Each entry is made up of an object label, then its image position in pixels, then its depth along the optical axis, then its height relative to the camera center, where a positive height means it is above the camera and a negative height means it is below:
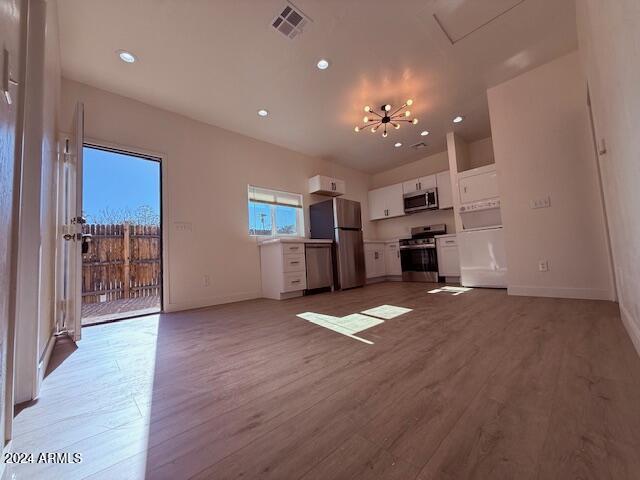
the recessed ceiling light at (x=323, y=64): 2.64 +2.01
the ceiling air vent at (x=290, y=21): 2.09 +2.01
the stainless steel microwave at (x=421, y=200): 5.03 +0.99
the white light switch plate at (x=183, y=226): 3.28 +0.49
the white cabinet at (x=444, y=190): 4.85 +1.10
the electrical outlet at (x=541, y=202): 2.84 +0.44
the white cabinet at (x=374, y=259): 5.33 -0.16
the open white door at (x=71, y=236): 1.99 +0.27
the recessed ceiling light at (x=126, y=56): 2.40 +2.02
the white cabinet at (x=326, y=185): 4.87 +1.35
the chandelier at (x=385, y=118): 3.57 +1.99
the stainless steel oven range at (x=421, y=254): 4.83 -0.11
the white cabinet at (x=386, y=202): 5.60 +1.11
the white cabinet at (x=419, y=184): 5.10 +1.34
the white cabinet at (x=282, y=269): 3.77 -0.18
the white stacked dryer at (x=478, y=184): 3.65 +0.90
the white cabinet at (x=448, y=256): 4.52 -0.17
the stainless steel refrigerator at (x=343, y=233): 4.57 +0.39
